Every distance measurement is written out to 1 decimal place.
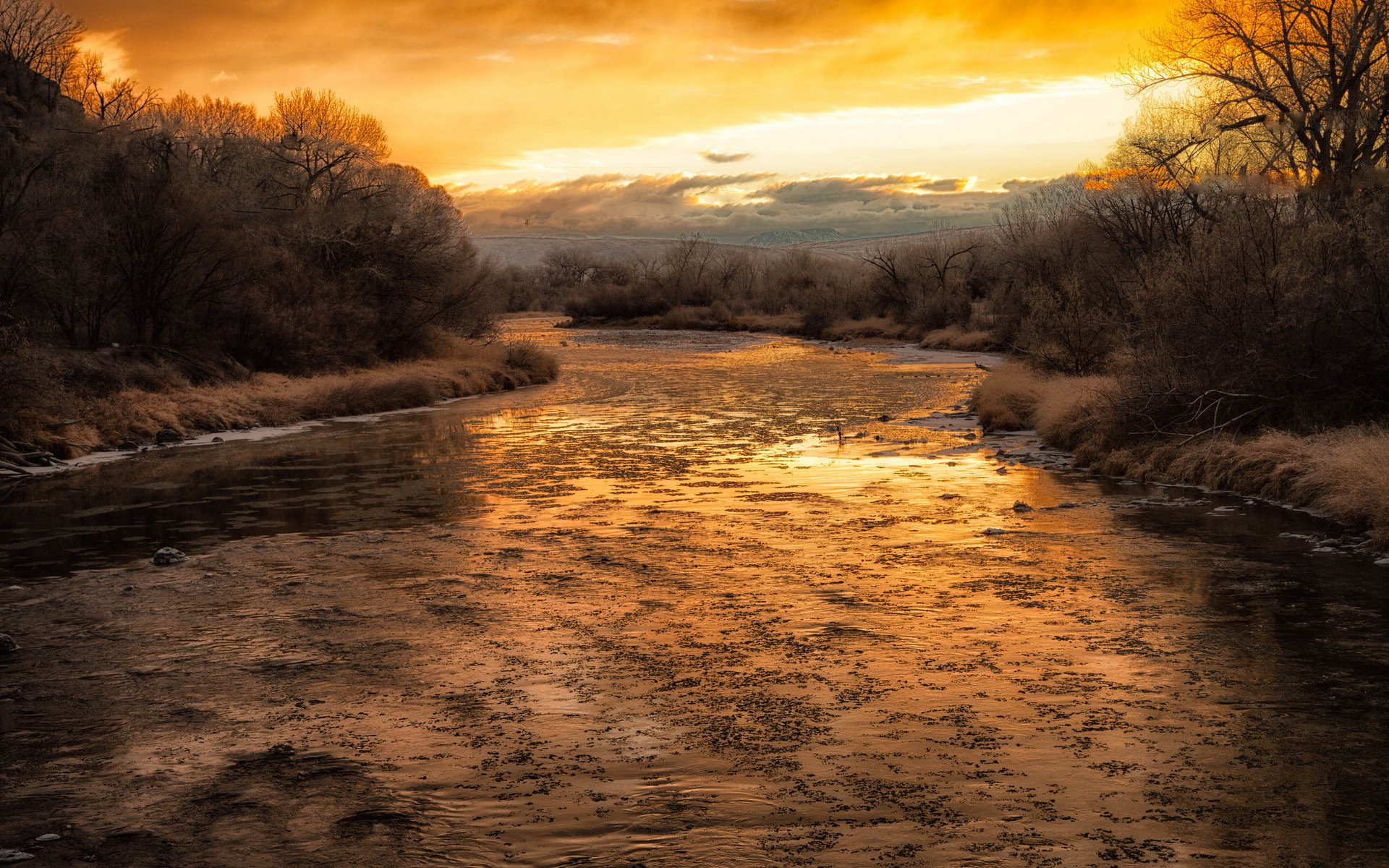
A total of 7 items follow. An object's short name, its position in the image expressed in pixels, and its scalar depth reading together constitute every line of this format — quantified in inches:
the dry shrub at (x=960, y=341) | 2059.5
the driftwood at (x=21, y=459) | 794.8
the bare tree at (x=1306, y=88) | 1023.6
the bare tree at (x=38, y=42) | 1798.7
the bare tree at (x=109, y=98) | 2038.6
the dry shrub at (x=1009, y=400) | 999.0
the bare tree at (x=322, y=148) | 1673.2
